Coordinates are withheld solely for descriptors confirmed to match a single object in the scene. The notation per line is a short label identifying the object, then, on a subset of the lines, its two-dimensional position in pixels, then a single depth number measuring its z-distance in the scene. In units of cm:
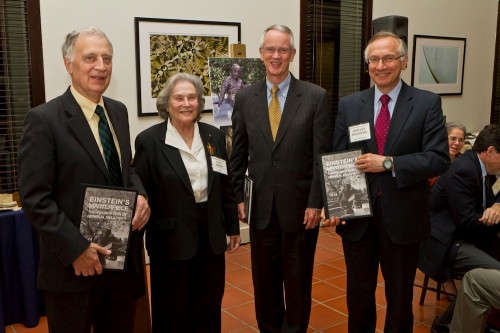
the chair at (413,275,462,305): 356
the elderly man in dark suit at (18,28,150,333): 183
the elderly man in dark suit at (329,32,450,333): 236
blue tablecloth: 332
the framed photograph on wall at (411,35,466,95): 652
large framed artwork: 440
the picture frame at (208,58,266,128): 425
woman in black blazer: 238
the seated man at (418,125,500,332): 312
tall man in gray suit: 269
